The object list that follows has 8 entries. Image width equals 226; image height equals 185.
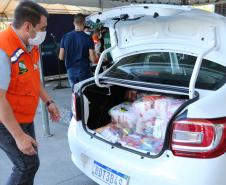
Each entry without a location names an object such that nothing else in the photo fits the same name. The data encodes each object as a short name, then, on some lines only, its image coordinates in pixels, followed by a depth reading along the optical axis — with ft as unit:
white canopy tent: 30.79
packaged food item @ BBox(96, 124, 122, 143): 8.69
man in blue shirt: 16.01
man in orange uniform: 6.49
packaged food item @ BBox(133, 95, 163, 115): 9.03
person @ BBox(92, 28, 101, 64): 28.77
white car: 6.49
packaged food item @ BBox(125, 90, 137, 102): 10.21
